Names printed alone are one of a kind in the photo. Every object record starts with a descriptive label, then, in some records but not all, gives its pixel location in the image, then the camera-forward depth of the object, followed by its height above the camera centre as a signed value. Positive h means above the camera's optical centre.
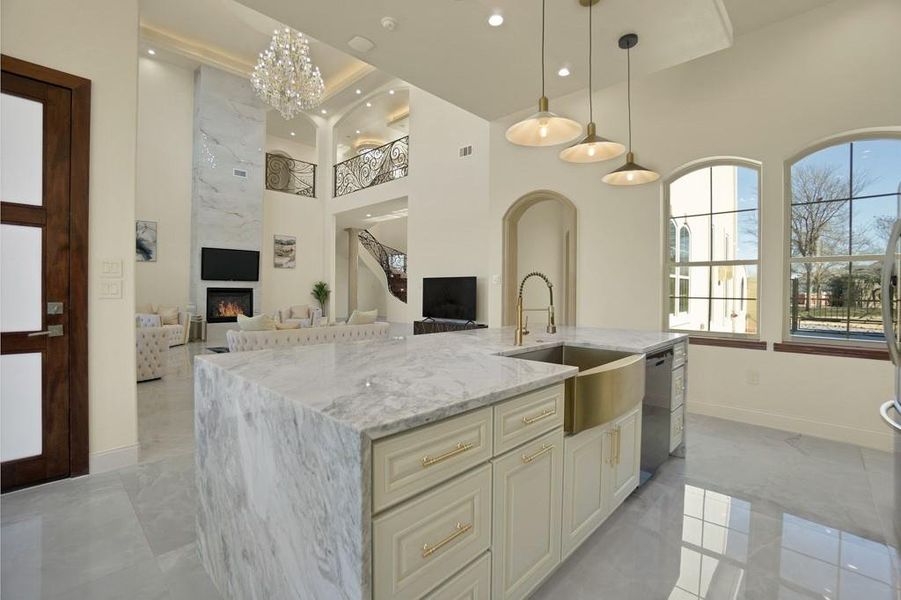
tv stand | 7.30 -0.51
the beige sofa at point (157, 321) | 7.45 -0.46
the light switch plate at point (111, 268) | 2.77 +0.20
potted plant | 11.37 +0.17
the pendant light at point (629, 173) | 3.37 +1.16
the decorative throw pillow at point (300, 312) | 9.30 -0.33
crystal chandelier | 6.99 +3.98
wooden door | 2.43 +0.14
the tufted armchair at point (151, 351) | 5.14 -0.72
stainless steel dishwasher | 2.59 -0.76
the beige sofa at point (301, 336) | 4.43 -0.46
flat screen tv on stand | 7.43 +0.02
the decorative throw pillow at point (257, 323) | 4.86 -0.32
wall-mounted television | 9.09 +0.77
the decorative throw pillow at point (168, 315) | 7.91 -0.36
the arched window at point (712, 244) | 4.18 +0.62
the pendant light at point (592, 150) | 2.77 +1.10
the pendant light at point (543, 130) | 2.38 +1.08
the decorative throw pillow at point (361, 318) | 5.59 -0.28
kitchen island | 1.01 -0.54
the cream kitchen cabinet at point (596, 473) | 1.77 -0.87
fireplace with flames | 9.22 -0.16
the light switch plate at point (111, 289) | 2.78 +0.05
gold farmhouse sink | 1.76 -0.44
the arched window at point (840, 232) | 3.51 +0.65
